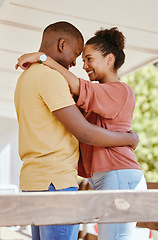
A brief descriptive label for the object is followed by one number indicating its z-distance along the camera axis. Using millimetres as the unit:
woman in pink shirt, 1951
